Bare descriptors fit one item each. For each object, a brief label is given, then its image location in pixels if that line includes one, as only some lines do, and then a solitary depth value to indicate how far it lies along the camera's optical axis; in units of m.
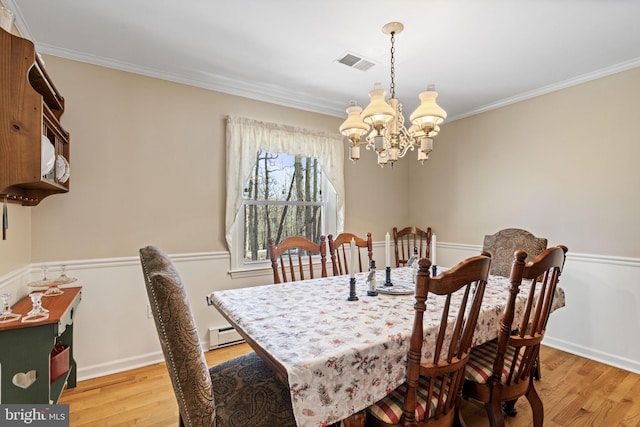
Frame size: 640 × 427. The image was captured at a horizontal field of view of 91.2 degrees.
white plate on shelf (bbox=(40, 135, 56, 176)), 1.55
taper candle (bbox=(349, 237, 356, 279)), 1.73
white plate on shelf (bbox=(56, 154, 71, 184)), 1.97
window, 2.91
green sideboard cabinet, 1.44
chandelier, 1.72
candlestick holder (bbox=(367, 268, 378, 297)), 1.81
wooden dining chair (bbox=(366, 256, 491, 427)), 1.09
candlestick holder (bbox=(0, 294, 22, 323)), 1.50
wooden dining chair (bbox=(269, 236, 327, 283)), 2.24
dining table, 1.01
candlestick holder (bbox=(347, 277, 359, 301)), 1.71
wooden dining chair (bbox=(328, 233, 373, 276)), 2.50
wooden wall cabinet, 1.34
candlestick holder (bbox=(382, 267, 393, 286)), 1.99
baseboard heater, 2.77
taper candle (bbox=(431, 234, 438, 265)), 1.94
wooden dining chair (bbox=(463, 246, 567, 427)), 1.34
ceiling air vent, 2.39
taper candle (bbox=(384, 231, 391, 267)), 2.02
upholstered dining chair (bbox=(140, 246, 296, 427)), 0.96
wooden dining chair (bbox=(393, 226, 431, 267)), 3.68
